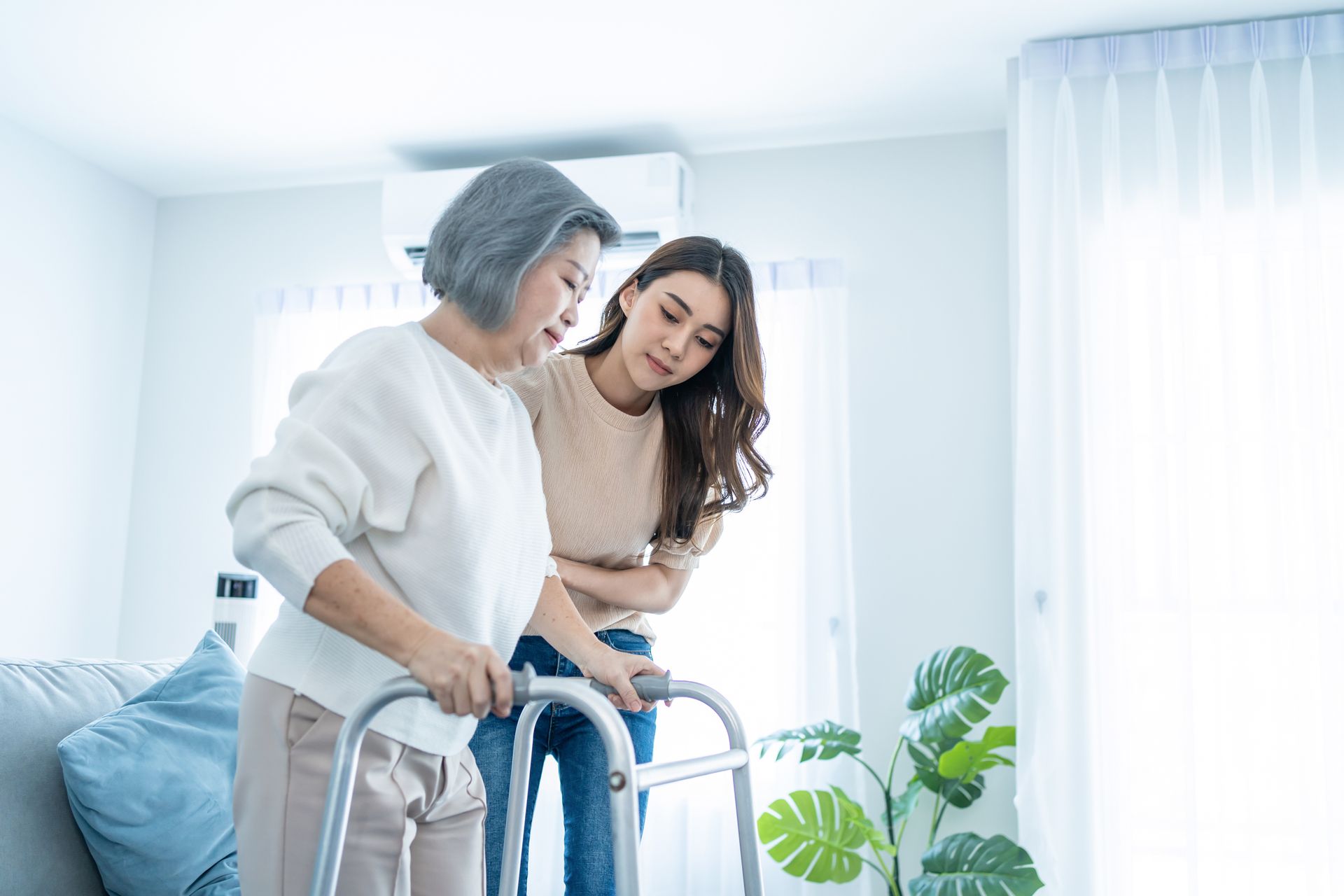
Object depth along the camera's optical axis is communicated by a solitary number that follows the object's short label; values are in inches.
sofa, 65.7
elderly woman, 37.2
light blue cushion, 69.0
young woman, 61.1
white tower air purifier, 110.9
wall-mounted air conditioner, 136.8
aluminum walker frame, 37.5
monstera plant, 102.8
